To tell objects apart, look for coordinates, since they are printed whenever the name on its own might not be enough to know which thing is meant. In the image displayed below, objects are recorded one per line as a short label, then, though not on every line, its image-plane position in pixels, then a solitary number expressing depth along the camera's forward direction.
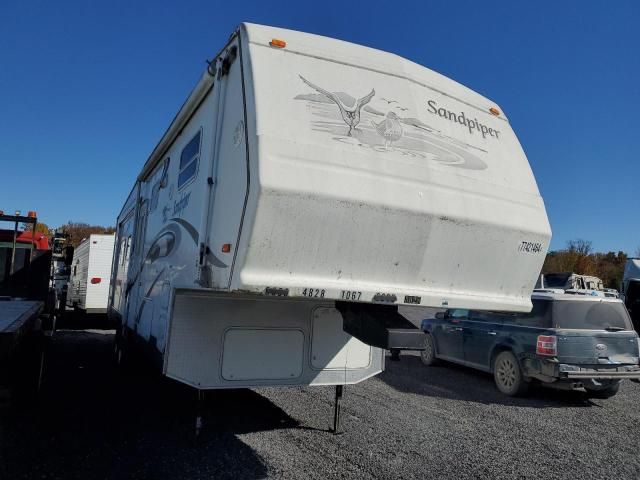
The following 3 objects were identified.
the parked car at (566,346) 7.67
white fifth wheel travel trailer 3.55
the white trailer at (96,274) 16.11
